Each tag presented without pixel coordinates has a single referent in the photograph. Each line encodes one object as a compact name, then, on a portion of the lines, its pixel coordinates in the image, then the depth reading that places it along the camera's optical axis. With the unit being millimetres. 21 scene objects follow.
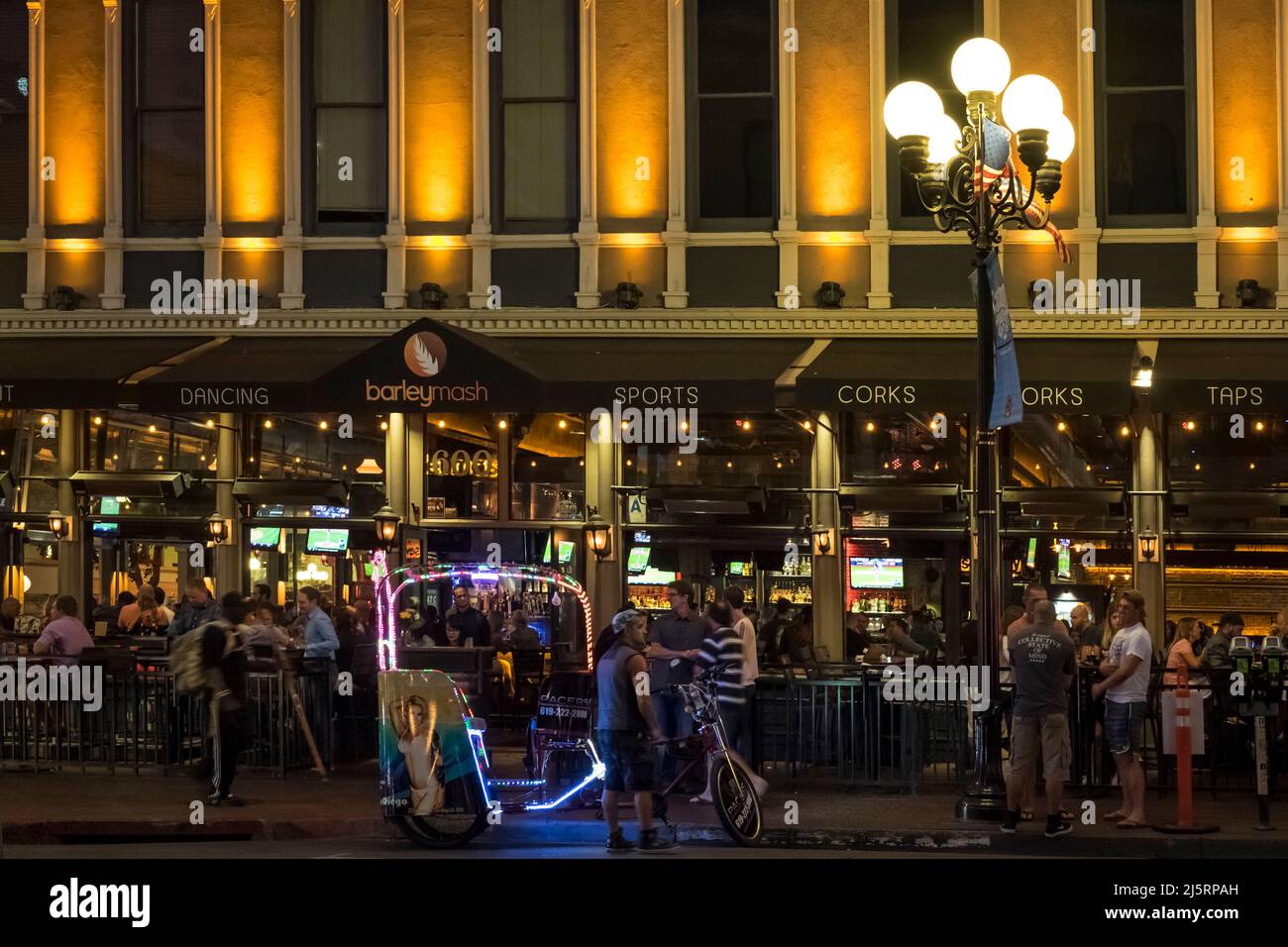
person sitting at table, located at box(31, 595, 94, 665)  17344
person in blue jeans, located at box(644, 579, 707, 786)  15633
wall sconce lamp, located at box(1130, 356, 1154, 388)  19000
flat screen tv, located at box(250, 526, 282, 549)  22562
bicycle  13070
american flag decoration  14125
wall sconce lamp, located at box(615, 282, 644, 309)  21516
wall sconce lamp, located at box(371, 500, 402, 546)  21547
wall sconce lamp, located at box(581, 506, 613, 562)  21469
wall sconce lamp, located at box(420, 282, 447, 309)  21844
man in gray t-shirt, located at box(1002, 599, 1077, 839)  13469
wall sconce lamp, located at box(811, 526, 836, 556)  21219
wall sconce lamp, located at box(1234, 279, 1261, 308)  20562
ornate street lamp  14039
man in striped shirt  14953
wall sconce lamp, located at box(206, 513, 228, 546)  22172
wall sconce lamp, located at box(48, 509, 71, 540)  22453
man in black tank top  12789
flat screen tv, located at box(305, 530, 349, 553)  22438
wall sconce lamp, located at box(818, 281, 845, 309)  21219
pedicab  13289
